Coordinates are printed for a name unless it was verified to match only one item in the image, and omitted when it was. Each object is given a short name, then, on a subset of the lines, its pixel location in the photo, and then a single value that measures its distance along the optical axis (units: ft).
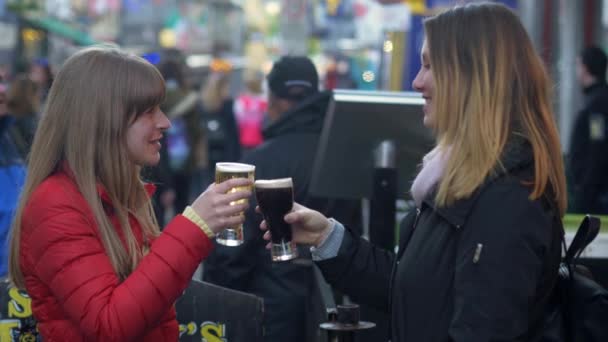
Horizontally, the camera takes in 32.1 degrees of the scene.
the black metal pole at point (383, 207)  15.96
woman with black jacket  9.05
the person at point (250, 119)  62.13
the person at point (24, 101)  31.87
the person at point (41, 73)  41.27
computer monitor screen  16.88
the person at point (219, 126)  44.47
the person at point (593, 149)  35.29
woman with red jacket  9.40
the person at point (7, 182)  15.36
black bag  9.43
